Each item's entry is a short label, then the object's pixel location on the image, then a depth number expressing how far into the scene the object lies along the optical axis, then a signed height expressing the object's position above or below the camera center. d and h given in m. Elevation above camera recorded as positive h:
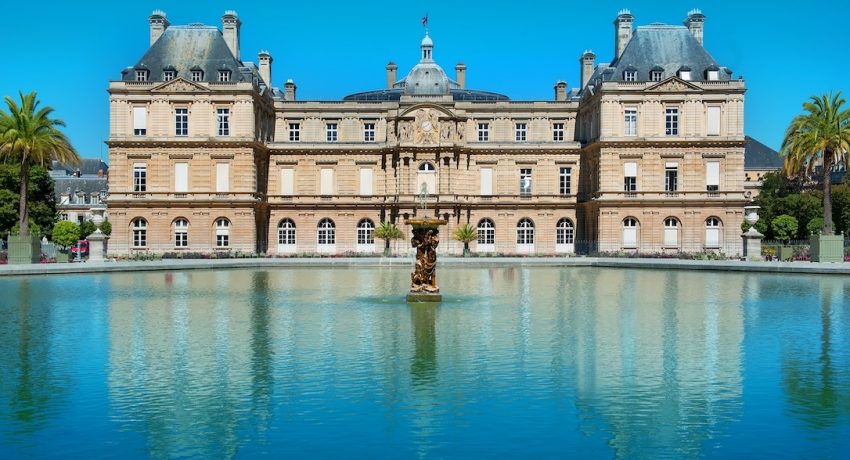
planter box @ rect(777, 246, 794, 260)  48.84 -0.52
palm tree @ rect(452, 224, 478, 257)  58.66 +0.39
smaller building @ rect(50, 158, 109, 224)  100.19 +5.54
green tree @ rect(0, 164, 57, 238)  62.97 +2.99
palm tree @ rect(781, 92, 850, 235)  46.88 +5.72
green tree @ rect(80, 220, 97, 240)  61.75 +0.73
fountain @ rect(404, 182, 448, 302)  25.59 -0.61
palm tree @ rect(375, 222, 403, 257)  58.88 +0.56
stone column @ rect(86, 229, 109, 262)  50.50 -0.44
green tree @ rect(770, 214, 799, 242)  54.56 +1.00
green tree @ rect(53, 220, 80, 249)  51.06 +0.25
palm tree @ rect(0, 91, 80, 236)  47.12 +5.58
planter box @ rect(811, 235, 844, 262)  45.44 -0.31
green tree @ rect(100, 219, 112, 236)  53.23 +0.69
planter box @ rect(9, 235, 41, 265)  46.42 -0.65
